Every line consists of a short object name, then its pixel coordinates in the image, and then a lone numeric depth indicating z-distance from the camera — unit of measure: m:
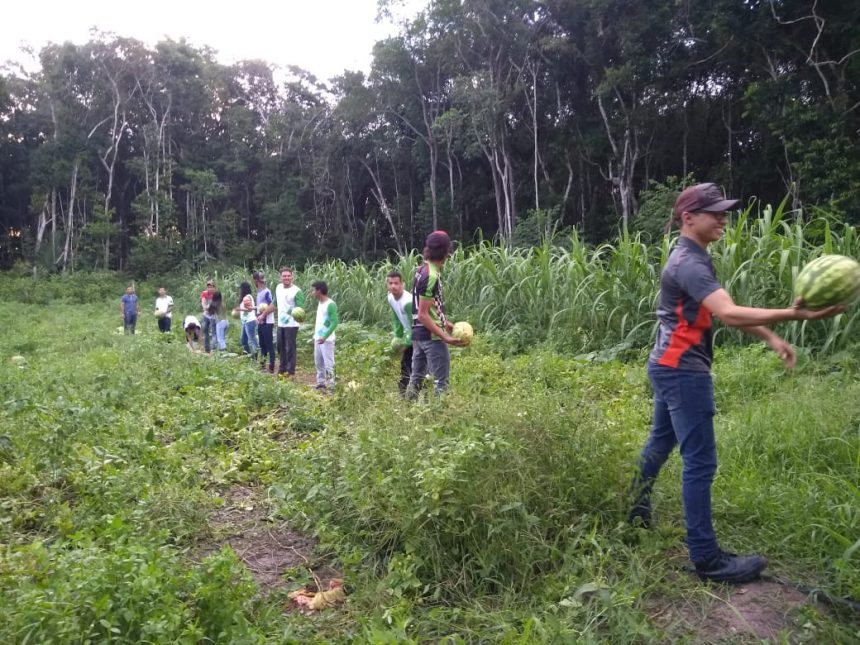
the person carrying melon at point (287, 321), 8.70
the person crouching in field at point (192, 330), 12.16
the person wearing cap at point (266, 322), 9.43
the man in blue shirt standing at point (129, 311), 14.99
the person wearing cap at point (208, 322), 11.86
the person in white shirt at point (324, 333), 7.55
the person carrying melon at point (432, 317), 5.03
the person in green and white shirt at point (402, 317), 5.87
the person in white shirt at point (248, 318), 10.38
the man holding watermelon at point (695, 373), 2.82
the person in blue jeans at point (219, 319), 11.40
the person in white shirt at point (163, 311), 14.03
